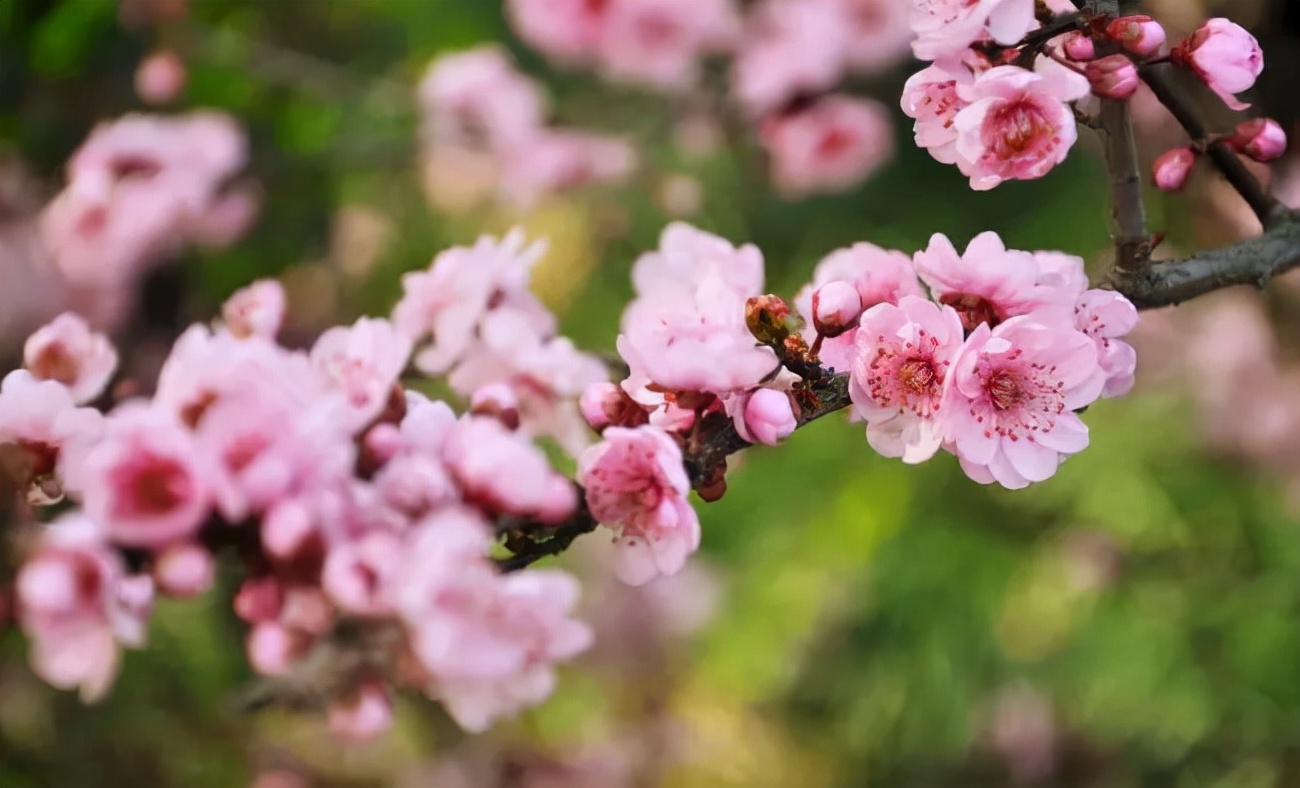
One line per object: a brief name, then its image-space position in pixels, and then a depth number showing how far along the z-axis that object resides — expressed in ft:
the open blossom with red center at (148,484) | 1.64
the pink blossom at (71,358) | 1.81
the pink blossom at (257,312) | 1.86
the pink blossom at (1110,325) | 1.75
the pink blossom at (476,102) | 3.77
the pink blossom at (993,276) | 1.73
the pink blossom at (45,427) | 1.73
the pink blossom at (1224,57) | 1.76
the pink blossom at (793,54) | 3.57
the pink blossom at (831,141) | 3.69
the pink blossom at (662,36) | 3.71
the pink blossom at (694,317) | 1.72
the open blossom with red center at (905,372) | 1.73
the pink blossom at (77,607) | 1.65
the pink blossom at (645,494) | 1.71
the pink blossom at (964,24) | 1.71
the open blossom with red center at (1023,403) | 1.73
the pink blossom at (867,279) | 1.79
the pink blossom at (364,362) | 1.75
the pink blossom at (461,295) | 1.88
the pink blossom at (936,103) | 1.76
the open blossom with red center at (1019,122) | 1.73
